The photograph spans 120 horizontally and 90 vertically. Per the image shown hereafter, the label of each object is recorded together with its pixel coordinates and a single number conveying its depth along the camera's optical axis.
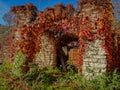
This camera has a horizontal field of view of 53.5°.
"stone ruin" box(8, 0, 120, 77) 4.53
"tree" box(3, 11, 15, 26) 16.68
